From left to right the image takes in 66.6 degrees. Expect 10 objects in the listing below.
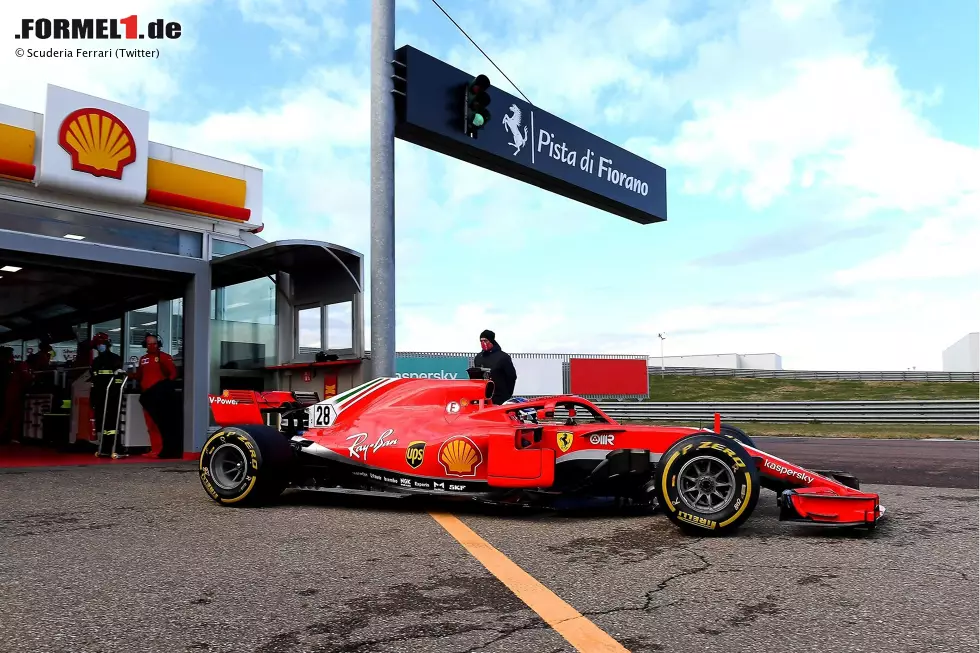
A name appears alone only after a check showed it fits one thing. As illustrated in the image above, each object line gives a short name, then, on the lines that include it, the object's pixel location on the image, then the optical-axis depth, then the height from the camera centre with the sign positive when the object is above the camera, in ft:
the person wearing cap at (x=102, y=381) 40.81 +0.14
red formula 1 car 16.96 -2.03
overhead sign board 34.58 +13.23
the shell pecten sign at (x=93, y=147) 36.76 +12.02
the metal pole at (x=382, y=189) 31.96 +8.31
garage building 36.45 +6.29
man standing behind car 28.48 +0.58
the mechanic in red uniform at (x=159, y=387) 38.60 -0.20
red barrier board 110.42 +0.51
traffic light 33.09 +12.47
